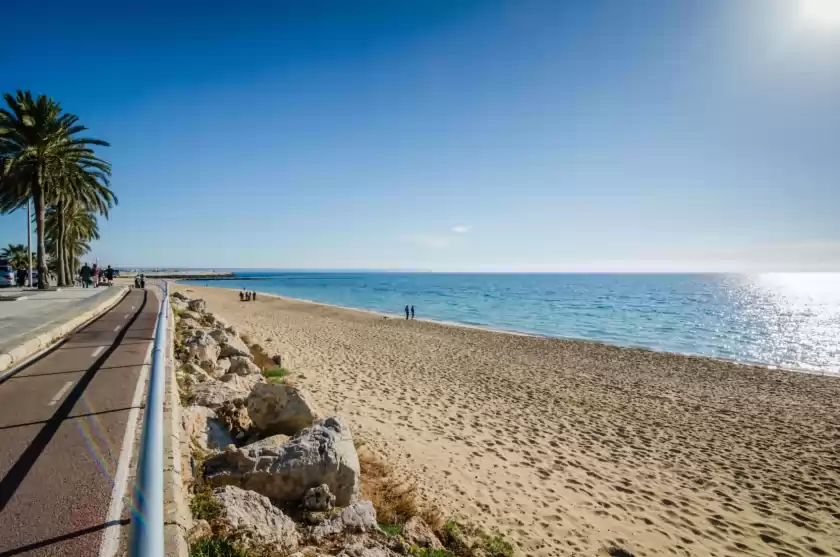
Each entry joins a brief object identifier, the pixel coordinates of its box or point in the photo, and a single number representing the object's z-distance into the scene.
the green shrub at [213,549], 3.25
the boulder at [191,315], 19.38
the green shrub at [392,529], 4.90
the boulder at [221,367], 10.48
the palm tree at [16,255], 57.47
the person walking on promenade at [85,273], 34.75
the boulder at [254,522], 3.72
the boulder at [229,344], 12.52
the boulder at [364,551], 3.97
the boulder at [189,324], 15.92
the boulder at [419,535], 4.88
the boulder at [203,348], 10.83
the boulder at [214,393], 7.51
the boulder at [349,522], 4.37
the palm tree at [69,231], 34.66
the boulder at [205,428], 5.92
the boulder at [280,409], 6.96
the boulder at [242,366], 11.22
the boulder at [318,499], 4.93
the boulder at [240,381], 9.60
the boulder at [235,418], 7.02
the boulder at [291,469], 4.97
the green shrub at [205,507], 3.85
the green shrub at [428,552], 4.57
